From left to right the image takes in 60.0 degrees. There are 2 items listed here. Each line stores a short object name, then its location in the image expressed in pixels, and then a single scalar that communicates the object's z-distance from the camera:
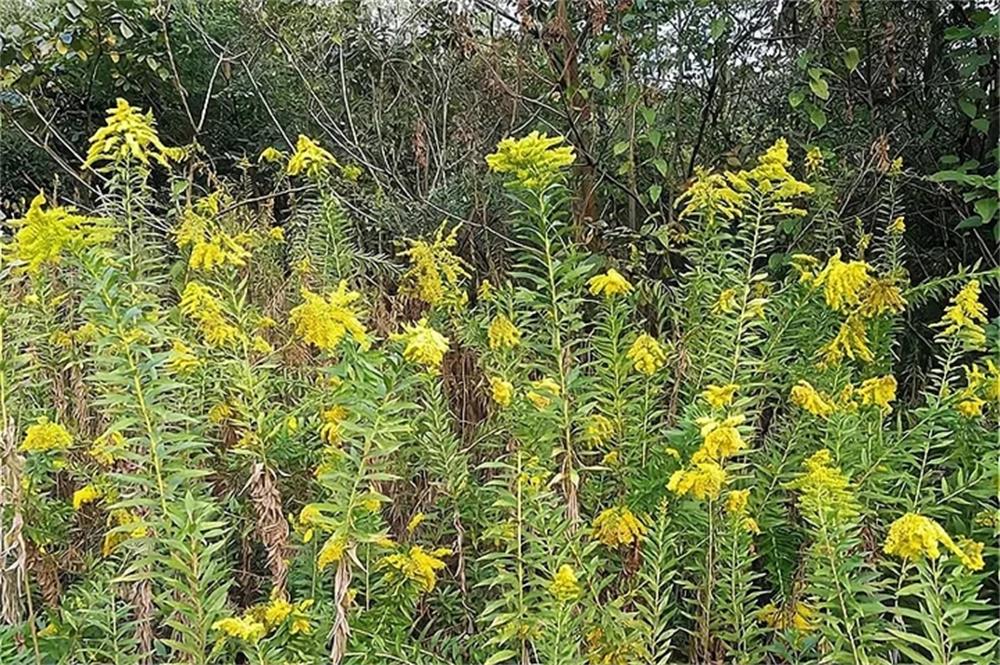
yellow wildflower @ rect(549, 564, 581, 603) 1.13
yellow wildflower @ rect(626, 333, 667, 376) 1.37
